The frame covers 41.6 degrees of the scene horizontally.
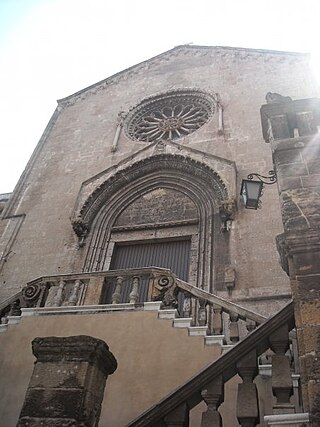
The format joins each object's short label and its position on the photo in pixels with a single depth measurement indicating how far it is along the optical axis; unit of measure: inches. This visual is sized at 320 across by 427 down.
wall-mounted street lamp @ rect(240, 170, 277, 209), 232.7
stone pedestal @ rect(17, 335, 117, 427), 127.1
